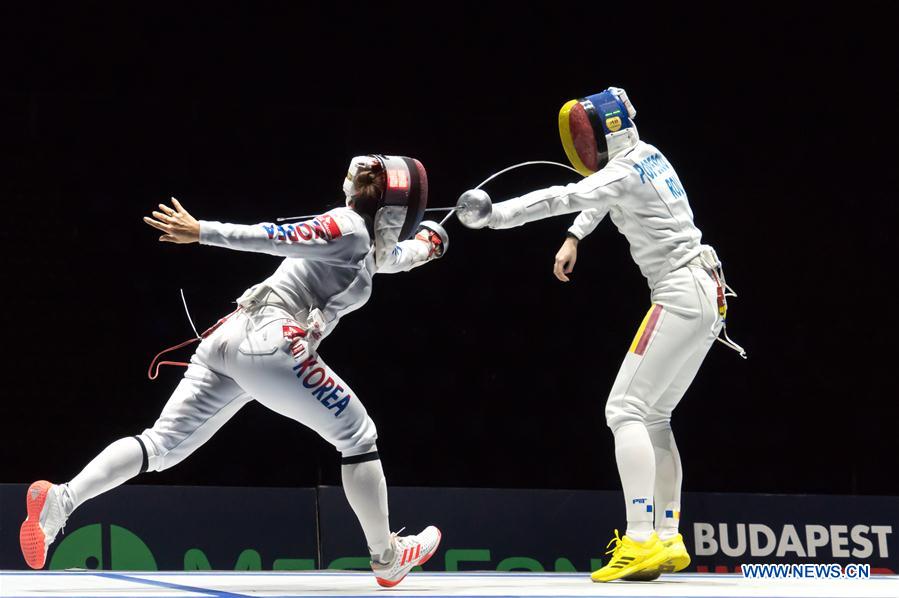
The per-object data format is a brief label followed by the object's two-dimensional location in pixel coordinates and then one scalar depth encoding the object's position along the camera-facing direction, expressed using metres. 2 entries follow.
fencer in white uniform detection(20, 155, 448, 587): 4.79
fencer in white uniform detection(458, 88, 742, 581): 5.48
